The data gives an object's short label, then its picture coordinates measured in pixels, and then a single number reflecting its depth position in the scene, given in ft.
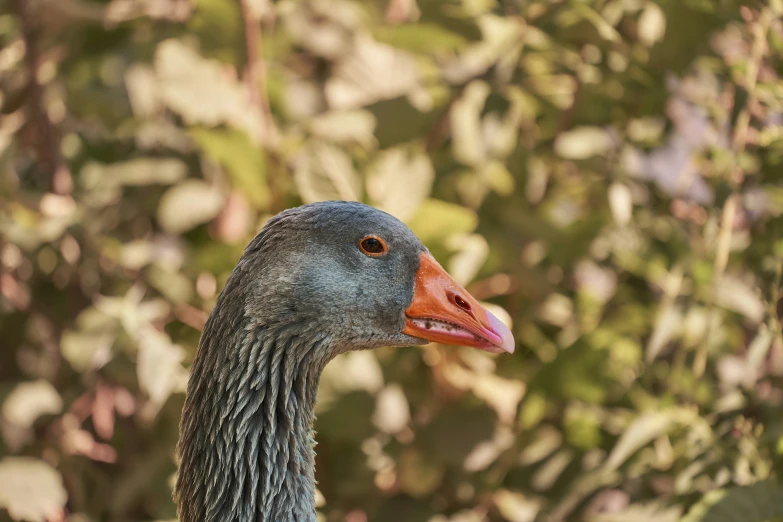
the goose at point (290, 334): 12.84
